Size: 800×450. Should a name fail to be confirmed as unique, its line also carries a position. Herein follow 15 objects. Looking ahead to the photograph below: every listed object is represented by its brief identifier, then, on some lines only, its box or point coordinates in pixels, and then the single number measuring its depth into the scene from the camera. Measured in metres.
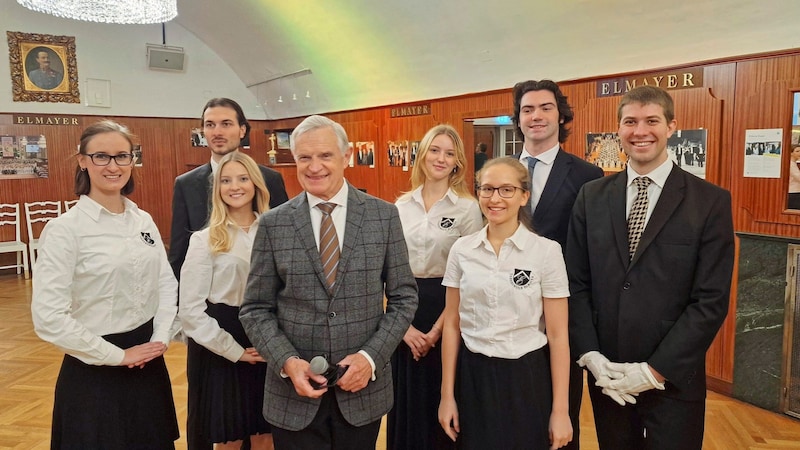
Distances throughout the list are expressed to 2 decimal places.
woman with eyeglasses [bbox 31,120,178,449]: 2.08
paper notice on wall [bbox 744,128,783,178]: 3.94
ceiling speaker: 10.59
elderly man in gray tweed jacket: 1.91
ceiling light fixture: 6.06
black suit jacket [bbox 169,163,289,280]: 2.99
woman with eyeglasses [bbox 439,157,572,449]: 2.16
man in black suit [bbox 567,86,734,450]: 2.04
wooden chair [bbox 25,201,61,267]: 9.60
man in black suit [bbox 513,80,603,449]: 2.63
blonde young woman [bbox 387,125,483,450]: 2.71
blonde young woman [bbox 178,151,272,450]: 2.46
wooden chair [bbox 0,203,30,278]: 9.28
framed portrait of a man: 9.51
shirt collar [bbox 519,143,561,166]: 2.72
